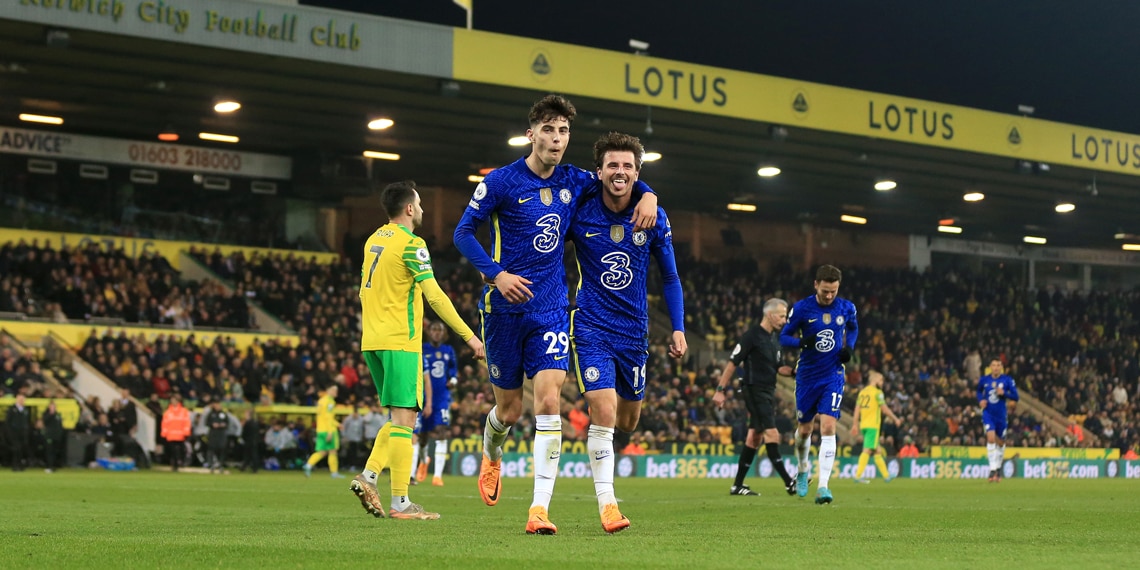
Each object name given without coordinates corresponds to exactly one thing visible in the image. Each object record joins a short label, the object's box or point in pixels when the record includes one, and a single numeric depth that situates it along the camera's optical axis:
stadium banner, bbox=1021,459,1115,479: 35.72
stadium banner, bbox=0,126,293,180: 35.25
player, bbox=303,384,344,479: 25.67
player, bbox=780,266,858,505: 14.28
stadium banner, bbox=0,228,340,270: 33.66
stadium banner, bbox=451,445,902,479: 27.98
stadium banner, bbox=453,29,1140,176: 29.02
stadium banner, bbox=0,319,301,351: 30.25
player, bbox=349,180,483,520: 9.61
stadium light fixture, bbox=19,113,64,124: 33.81
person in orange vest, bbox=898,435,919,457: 35.47
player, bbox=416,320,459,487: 18.52
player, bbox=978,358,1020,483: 24.50
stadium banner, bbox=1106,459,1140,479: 39.30
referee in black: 16.02
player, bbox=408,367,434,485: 17.15
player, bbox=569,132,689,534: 8.03
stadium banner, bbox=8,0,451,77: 24.48
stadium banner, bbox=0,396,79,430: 26.86
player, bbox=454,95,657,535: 7.99
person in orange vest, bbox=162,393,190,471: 27.33
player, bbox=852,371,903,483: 25.88
